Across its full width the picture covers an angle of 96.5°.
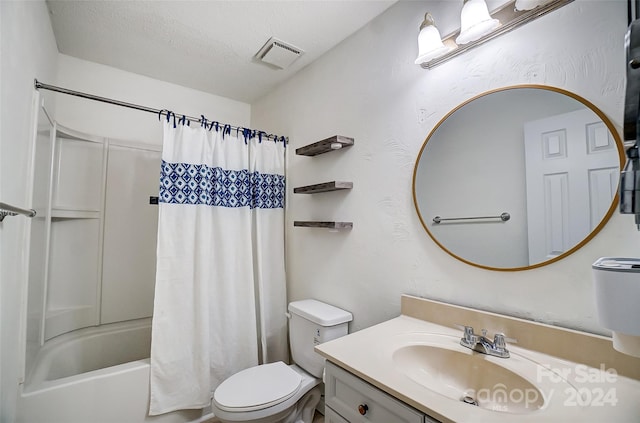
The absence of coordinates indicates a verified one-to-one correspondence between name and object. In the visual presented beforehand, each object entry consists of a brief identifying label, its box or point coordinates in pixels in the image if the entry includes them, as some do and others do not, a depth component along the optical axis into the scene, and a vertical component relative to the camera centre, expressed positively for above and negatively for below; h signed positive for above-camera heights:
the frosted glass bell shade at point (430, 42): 1.22 +0.79
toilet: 1.35 -0.85
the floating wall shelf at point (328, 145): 1.67 +0.48
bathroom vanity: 0.71 -0.45
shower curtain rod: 1.46 +0.69
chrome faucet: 0.97 -0.41
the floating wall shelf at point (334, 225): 1.67 +0.00
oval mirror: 0.92 +0.19
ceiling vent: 1.86 +1.16
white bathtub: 1.41 -0.91
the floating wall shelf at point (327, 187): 1.68 +0.23
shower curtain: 1.71 -0.26
